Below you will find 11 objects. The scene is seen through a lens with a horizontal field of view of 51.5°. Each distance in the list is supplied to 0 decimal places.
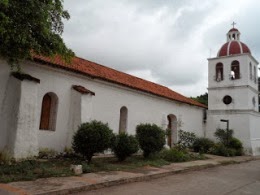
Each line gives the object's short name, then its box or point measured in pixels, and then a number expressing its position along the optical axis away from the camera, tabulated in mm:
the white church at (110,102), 10133
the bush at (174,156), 13728
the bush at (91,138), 9945
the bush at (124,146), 11602
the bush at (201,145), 20112
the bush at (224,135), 21770
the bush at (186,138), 18881
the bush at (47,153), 11170
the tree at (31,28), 7045
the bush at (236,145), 21219
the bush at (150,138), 13227
